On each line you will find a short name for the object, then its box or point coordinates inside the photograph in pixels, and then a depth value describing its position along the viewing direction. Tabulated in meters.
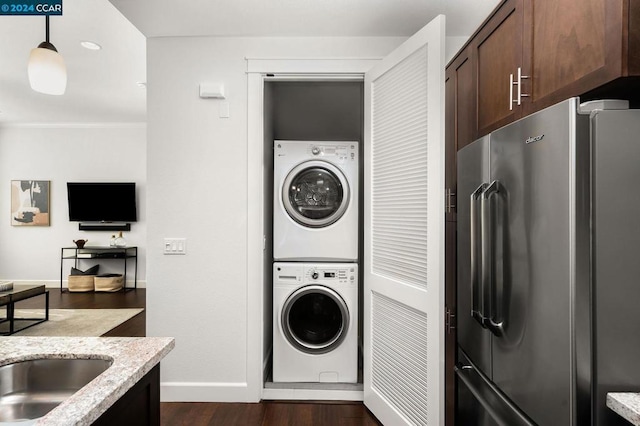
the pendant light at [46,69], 1.79
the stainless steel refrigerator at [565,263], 0.98
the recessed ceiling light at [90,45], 3.11
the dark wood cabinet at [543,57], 0.97
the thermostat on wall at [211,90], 2.59
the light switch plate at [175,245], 2.65
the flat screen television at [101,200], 6.29
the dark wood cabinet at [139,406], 0.99
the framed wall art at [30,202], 6.41
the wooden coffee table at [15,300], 3.84
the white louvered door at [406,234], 1.88
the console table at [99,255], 6.13
